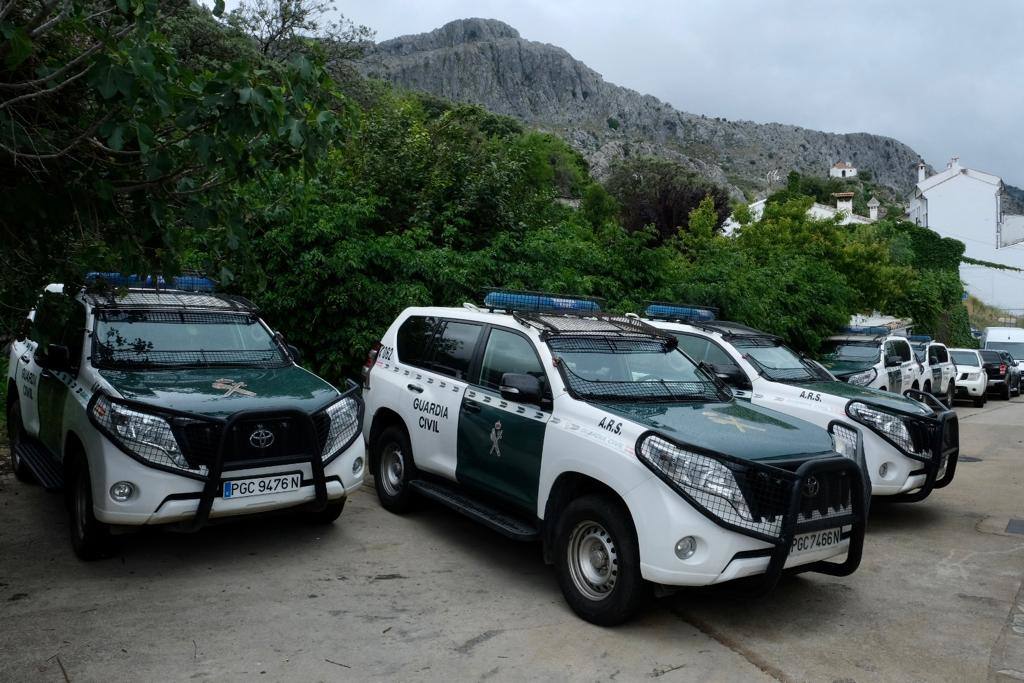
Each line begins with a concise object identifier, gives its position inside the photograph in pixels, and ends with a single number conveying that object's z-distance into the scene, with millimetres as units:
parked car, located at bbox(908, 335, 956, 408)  17266
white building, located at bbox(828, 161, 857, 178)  154250
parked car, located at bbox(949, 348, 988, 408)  21094
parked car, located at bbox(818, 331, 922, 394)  13203
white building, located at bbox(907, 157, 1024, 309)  59719
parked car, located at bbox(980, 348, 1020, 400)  23438
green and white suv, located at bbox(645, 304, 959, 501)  7164
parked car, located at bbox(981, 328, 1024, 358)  28734
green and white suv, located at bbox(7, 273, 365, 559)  5137
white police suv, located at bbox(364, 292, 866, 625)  4422
